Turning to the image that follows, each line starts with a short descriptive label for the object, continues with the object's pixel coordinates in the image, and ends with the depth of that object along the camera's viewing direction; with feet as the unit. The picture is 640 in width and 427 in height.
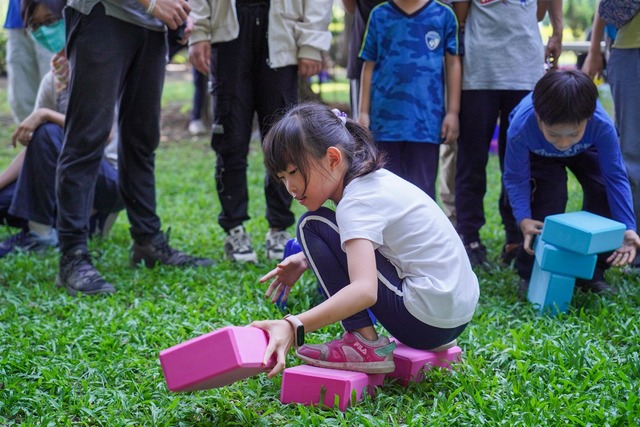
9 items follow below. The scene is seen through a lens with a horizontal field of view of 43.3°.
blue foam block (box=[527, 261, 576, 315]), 9.43
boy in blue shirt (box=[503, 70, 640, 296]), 9.37
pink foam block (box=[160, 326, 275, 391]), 6.08
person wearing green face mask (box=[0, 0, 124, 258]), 12.95
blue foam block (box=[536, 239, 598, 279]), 9.29
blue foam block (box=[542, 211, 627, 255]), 8.96
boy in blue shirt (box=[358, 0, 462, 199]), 11.25
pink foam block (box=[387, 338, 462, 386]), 7.42
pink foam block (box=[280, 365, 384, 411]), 6.89
